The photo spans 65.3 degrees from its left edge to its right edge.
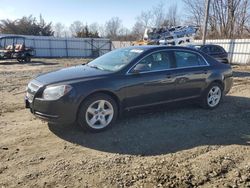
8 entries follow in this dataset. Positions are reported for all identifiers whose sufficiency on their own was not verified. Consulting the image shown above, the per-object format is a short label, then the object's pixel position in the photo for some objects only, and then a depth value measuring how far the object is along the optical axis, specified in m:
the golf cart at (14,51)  15.45
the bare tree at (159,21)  34.82
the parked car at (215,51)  10.61
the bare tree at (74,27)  45.42
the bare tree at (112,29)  45.46
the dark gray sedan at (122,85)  3.30
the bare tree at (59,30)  46.95
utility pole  13.79
